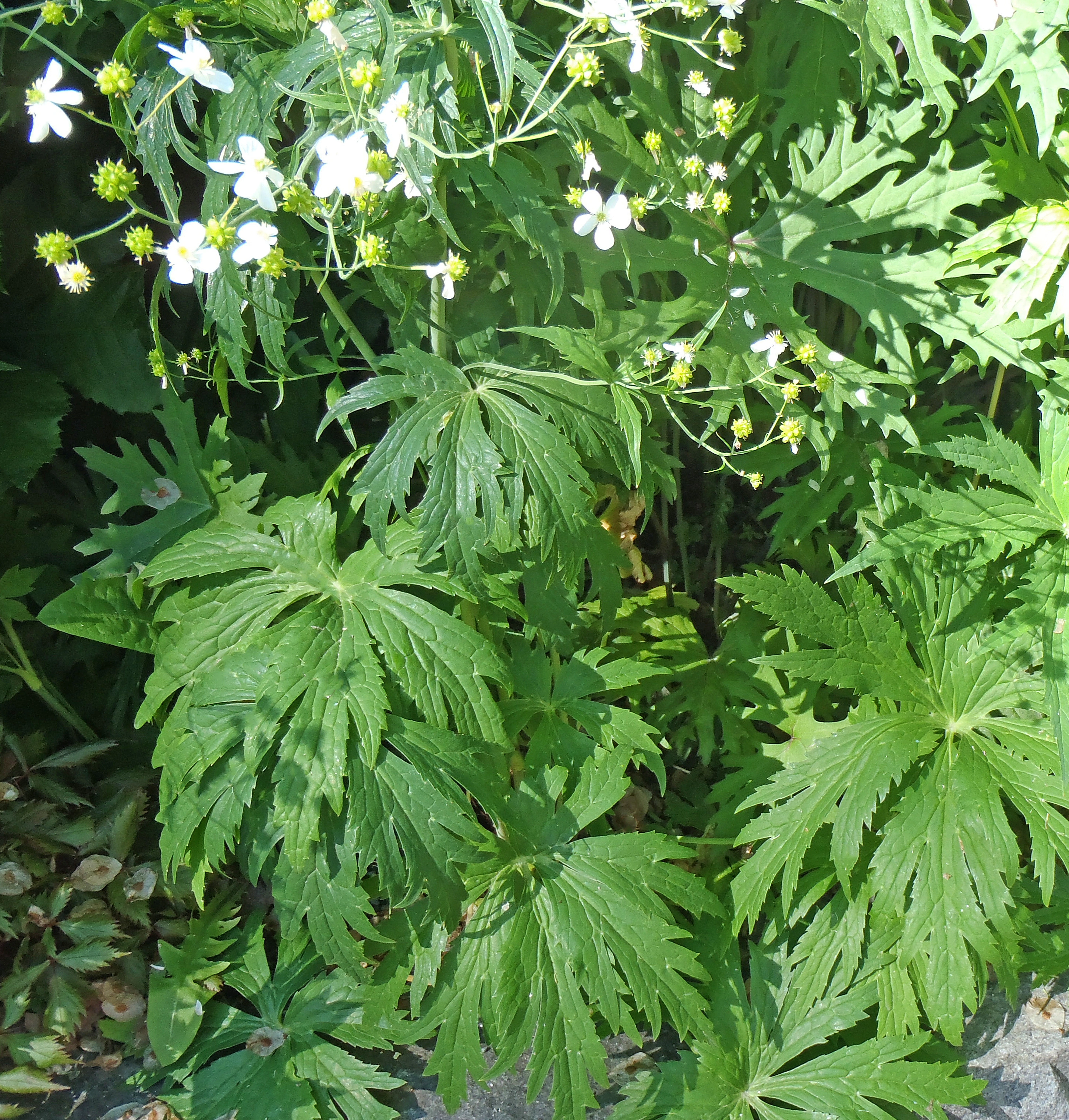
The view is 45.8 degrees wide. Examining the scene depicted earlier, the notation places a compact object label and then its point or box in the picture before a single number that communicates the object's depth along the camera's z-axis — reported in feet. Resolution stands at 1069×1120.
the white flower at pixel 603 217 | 1.42
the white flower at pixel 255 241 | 1.31
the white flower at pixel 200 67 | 1.28
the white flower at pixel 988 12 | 1.39
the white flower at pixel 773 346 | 1.62
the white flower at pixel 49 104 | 1.28
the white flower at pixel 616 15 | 1.30
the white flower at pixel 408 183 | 1.33
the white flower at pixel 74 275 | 1.31
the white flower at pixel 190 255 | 1.31
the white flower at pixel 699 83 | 1.55
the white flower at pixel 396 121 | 1.28
